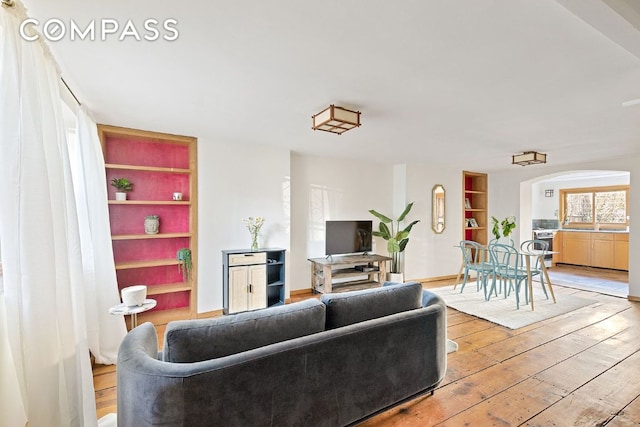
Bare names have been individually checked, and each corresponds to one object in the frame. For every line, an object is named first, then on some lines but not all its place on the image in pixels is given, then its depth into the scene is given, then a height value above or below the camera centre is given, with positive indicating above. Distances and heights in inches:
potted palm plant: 214.2 -23.2
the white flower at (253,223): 163.8 -8.2
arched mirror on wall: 246.8 -3.0
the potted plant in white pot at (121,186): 136.9 +11.5
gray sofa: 52.8 -32.1
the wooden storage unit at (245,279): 151.6 -36.2
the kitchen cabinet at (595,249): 270.1 -43.9
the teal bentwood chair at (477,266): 195.0 -41.1
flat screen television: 199.6 -20.5
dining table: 174.6 -32.8
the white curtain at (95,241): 96.3 -10.2
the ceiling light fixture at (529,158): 174.6 +26.9
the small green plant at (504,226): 245.4 -18.6
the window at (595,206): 290.2 -3.6
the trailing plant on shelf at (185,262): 147.9 -26.0
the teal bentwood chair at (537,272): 180.4 -41.0
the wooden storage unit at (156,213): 141.2 -1.2
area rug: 154.6 -59.2
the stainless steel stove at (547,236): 297.7 -32.8
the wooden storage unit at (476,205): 274.0 -0.4
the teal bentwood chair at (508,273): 175.7 -41.8
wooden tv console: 186.1 -42.8
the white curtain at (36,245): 54.2 -6.4
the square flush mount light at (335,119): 101.0 +30.4
